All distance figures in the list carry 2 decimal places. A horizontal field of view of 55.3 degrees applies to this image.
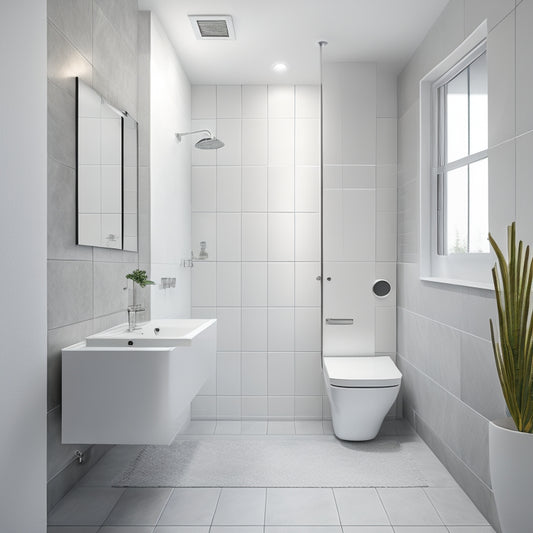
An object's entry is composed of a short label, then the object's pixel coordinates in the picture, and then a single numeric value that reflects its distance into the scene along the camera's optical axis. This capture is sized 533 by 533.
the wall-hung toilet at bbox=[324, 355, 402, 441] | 3.06
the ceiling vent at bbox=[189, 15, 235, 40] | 2.92
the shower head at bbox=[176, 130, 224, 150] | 3.25
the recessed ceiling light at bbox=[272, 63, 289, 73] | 3.60
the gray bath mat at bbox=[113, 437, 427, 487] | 2.64
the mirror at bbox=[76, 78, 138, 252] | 2.23
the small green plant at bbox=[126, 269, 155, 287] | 2.54
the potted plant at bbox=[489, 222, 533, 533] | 1.63
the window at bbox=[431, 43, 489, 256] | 2.56
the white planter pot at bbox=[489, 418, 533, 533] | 1.61
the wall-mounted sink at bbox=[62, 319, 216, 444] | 1.97
